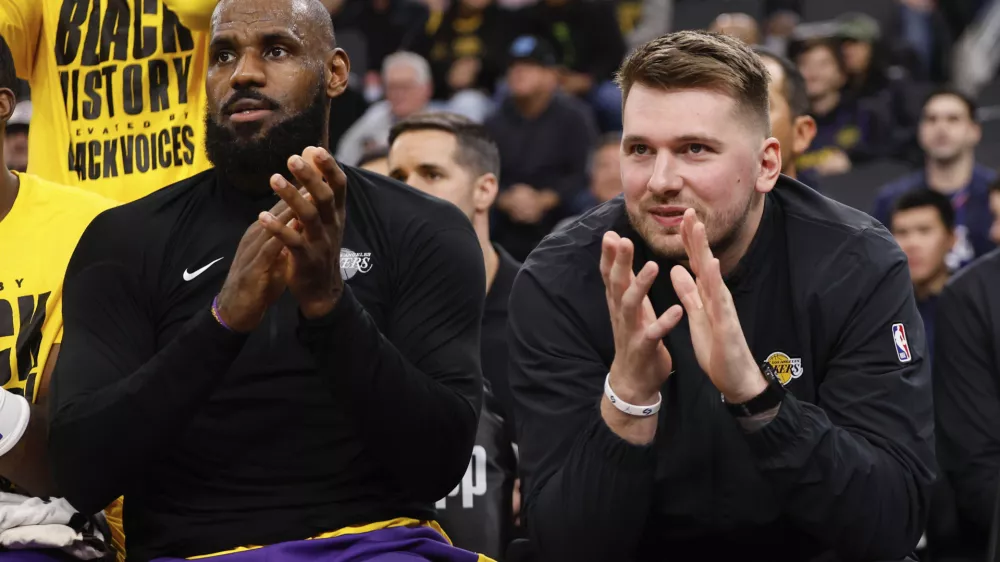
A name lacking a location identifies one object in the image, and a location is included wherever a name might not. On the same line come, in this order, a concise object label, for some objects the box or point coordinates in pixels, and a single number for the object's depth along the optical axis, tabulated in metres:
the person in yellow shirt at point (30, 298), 5.64
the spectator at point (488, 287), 7.43
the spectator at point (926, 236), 12.12
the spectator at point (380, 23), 20.41
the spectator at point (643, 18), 19.84
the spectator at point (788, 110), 8.83
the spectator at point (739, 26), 13.97
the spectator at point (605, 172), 15.12
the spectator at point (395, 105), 17.66
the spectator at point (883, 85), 17.58
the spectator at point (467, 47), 18.98
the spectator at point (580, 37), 18.70
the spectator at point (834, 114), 17.33
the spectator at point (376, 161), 11.37
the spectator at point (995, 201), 12.74
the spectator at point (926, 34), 19.42
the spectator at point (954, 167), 15.20
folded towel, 5.52
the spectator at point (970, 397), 8.13
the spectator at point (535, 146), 16.25
